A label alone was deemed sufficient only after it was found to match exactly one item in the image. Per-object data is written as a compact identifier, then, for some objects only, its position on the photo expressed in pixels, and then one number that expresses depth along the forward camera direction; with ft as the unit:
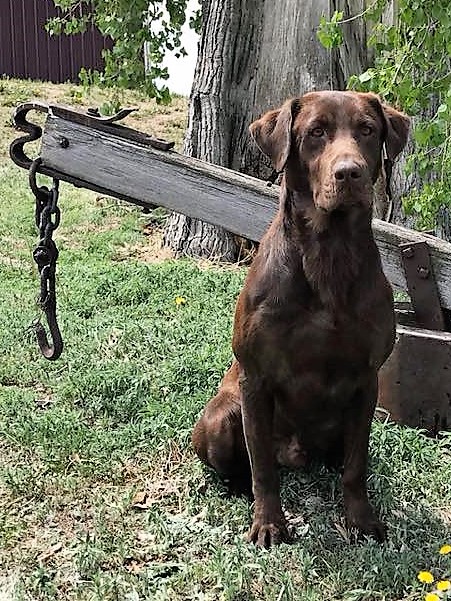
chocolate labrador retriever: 10.25
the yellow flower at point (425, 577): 9.74
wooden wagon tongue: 12.70
